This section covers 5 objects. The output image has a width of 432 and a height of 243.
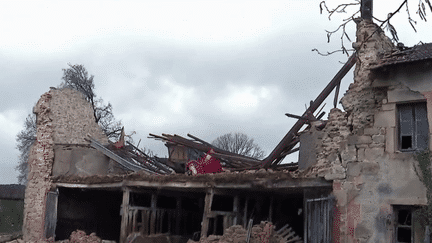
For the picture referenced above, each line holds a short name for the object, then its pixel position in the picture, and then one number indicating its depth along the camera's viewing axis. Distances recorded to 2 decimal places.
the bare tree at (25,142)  30.27
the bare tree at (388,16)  5.02
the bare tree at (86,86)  30.02
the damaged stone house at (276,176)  10.51
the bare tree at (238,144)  38.50
